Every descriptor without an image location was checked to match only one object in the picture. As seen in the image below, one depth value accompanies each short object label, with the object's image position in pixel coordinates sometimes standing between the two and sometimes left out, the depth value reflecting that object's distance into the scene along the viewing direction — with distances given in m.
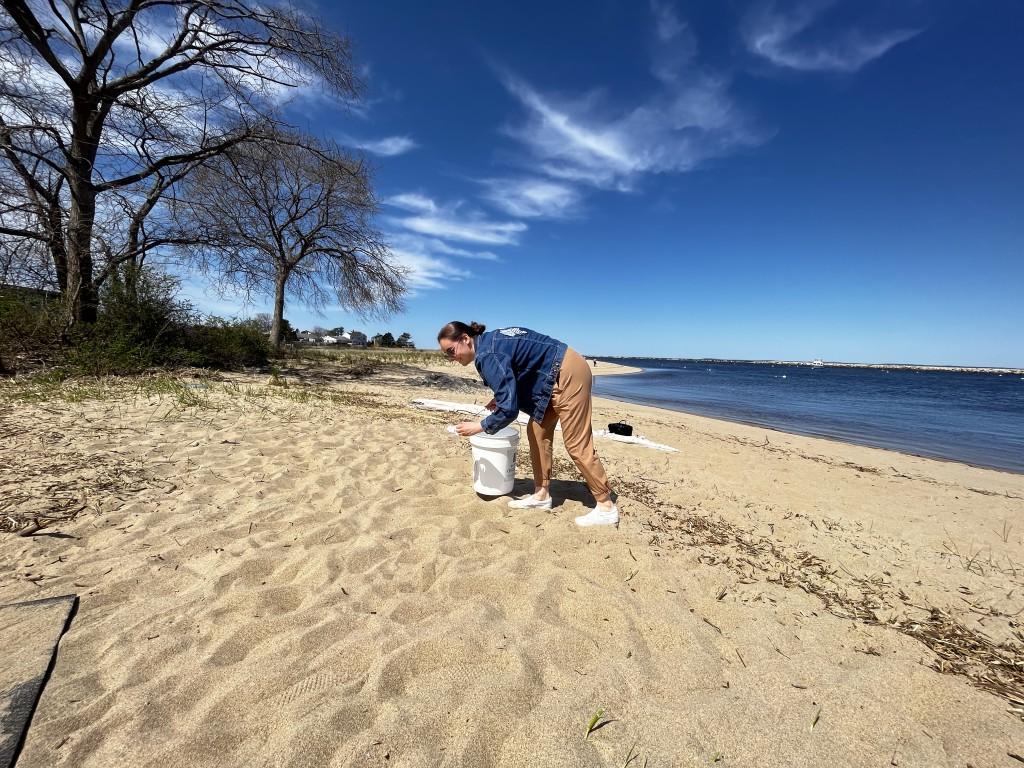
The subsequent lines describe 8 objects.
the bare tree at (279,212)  11.12
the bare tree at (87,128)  7.71
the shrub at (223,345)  10.48
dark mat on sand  1.37
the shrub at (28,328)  7.35
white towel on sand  7.40
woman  3.23
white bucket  3.65
